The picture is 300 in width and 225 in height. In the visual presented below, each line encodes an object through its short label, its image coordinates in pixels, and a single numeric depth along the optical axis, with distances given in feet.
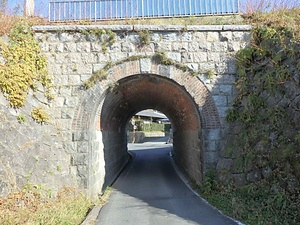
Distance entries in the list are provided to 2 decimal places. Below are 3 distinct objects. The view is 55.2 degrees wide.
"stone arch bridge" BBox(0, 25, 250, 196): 26.20
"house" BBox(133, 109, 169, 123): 147.02
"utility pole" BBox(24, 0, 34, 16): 32.62
